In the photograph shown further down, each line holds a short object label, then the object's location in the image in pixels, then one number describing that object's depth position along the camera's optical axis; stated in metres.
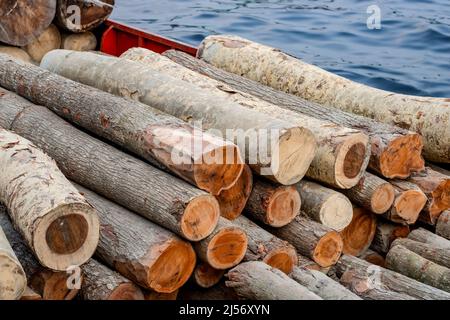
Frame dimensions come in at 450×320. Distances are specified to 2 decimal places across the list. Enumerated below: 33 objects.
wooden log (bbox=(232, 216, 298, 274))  5.58
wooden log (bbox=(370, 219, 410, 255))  6.72
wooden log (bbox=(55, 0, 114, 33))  9.20
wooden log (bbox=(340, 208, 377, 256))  6.61
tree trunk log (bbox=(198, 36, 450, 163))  7.10
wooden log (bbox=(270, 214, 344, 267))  5.90
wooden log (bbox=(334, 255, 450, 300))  5.33
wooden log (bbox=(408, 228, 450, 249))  6.30
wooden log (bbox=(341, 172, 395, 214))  6.31
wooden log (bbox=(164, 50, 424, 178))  6.46
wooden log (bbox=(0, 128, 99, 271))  4.80
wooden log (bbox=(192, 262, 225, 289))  5.57
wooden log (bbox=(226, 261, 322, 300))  4.97
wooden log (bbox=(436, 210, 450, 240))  6.63
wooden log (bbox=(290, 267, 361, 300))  5.20
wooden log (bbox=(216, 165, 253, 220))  5.81
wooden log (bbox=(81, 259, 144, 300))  5.13
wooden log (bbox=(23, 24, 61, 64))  9.38
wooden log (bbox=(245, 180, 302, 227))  5.82
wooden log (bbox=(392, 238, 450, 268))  6.01
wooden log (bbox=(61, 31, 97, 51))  9.66
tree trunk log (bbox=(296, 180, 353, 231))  6.09
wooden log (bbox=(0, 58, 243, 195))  5.38
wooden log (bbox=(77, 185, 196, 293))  5.17
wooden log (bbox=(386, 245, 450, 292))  5.74
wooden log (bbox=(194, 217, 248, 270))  5.36
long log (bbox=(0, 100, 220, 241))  5.25
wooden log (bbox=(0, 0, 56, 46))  8.80
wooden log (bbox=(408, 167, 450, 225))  6.64
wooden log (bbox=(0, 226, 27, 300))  4.50
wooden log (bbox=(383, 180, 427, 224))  6.45
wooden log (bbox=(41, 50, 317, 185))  5.72
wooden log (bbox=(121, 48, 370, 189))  6.07
